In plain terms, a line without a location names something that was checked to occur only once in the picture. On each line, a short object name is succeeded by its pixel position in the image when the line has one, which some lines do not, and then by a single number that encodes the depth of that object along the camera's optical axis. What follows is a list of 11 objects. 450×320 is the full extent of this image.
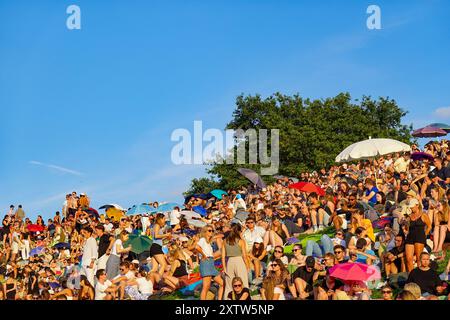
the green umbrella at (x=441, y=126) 31.61
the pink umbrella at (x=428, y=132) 31.19
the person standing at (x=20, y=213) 31.64
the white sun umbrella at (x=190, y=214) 23.49
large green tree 56.50
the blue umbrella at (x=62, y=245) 25.93
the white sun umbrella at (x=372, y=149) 29.64
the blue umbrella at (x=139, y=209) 26.42
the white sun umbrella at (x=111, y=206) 32.22
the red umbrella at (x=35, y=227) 30.91
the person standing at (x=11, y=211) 31.36
